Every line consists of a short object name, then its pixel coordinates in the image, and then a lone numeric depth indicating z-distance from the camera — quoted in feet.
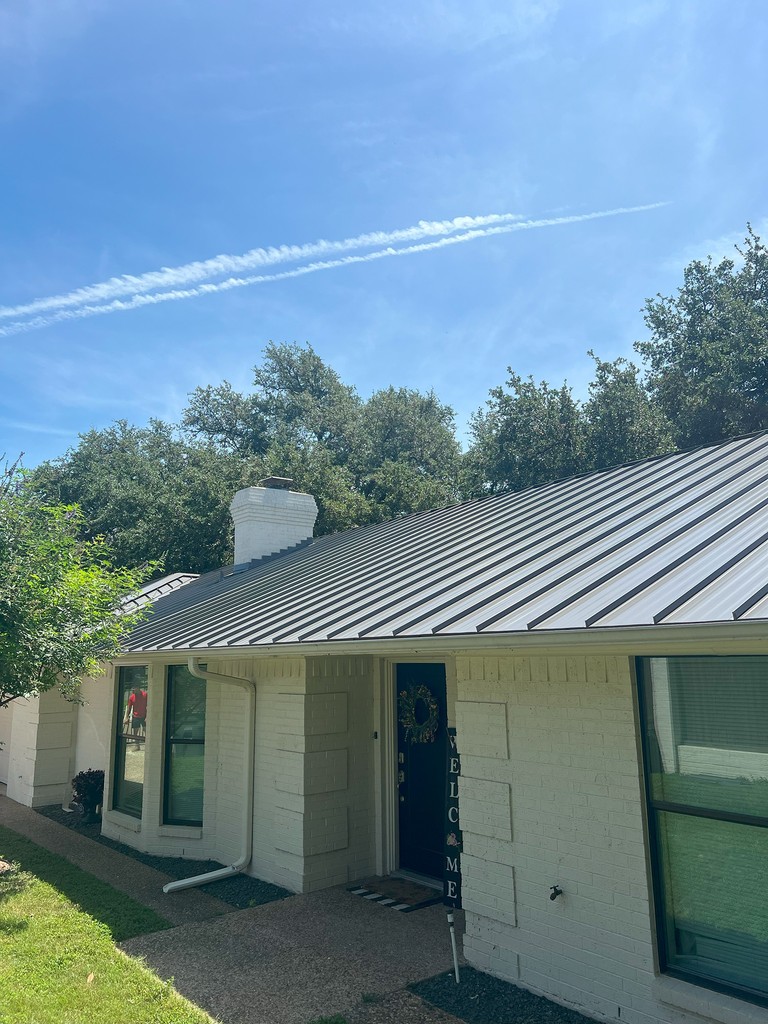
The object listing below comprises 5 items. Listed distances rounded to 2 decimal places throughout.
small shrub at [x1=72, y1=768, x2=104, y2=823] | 36.73
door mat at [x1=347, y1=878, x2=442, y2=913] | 23.27
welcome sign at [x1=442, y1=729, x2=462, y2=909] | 18.25
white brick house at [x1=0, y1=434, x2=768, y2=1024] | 13.78
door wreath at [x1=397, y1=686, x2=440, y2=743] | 25.80
